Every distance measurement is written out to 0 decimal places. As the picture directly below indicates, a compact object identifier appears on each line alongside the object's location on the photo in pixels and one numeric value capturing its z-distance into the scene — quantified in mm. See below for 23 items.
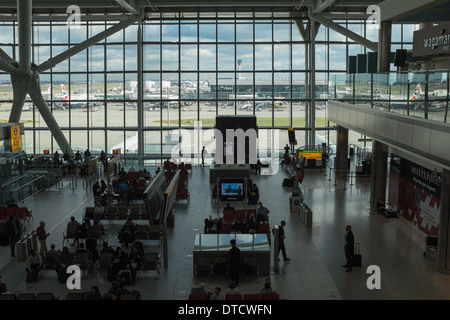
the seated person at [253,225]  18388
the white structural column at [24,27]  27828
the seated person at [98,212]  20689
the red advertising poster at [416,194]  18094
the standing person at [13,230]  17578
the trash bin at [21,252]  16812
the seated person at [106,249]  15757
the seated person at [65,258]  15414
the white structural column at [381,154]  21969
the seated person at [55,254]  15617
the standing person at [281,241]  16266
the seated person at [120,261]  14836
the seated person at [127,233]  17969
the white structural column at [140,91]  38375
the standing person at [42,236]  17469
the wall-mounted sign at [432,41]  16594
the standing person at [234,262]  14547
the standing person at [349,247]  15672
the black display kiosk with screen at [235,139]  32656
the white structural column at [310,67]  39031
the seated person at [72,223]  18656
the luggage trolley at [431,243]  16906
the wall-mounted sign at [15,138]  26344
